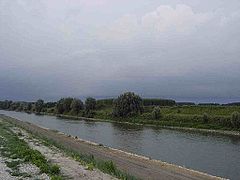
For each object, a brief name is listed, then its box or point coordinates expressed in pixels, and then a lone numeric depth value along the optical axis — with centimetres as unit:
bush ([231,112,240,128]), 4615
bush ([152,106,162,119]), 6149
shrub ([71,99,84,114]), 9002
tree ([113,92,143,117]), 6865
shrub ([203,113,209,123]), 5231
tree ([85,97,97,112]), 8639
